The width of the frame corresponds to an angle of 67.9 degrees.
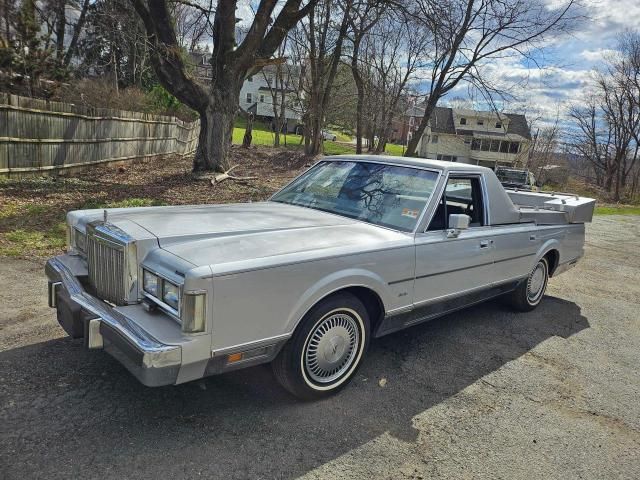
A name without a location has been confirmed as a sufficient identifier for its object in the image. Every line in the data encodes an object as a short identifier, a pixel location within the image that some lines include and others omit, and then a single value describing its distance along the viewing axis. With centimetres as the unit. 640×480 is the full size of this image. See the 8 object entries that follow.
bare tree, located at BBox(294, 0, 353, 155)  2172
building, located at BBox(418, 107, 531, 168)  5959
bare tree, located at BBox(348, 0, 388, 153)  1805
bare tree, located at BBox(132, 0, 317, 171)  1186
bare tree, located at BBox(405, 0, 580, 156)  1160
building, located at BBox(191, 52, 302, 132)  6900
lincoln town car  271
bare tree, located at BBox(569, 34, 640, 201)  3631
